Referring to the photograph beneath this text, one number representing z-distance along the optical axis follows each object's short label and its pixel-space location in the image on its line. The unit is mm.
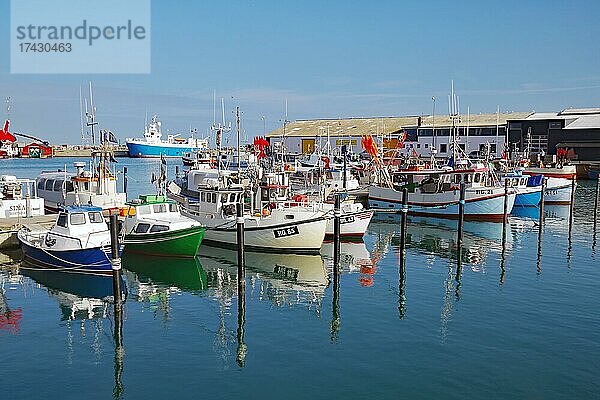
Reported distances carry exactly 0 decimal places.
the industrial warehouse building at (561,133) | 89188
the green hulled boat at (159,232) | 29922
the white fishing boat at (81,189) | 38312
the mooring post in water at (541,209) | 36569
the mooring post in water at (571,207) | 39550
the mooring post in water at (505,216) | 34597
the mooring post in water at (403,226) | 28119
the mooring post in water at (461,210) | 32250
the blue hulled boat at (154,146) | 159750
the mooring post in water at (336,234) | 25573
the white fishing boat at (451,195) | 46091
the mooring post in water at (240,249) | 22000
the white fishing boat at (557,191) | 57438
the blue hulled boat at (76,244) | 25625
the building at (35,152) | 163950
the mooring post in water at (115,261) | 20000
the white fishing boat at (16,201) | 36250
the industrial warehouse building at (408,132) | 98000
